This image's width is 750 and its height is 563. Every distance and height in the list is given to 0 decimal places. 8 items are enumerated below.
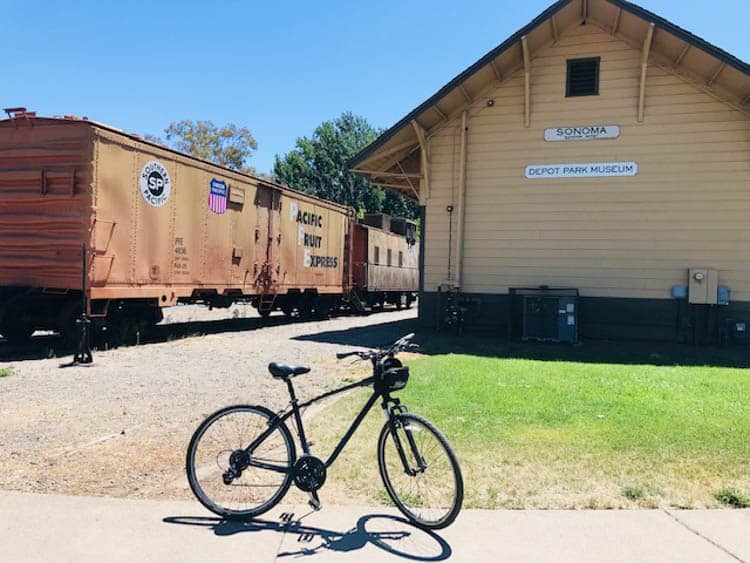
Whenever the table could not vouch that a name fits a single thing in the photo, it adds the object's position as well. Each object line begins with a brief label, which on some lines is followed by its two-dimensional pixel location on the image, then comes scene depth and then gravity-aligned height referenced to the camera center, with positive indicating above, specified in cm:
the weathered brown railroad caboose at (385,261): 2255 +71
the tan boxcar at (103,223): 1030 +93
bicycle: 387 -122
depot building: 1220 +223
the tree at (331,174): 5641 +995
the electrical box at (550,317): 1245 -76
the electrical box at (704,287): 1210 -3
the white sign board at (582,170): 1276 +250
